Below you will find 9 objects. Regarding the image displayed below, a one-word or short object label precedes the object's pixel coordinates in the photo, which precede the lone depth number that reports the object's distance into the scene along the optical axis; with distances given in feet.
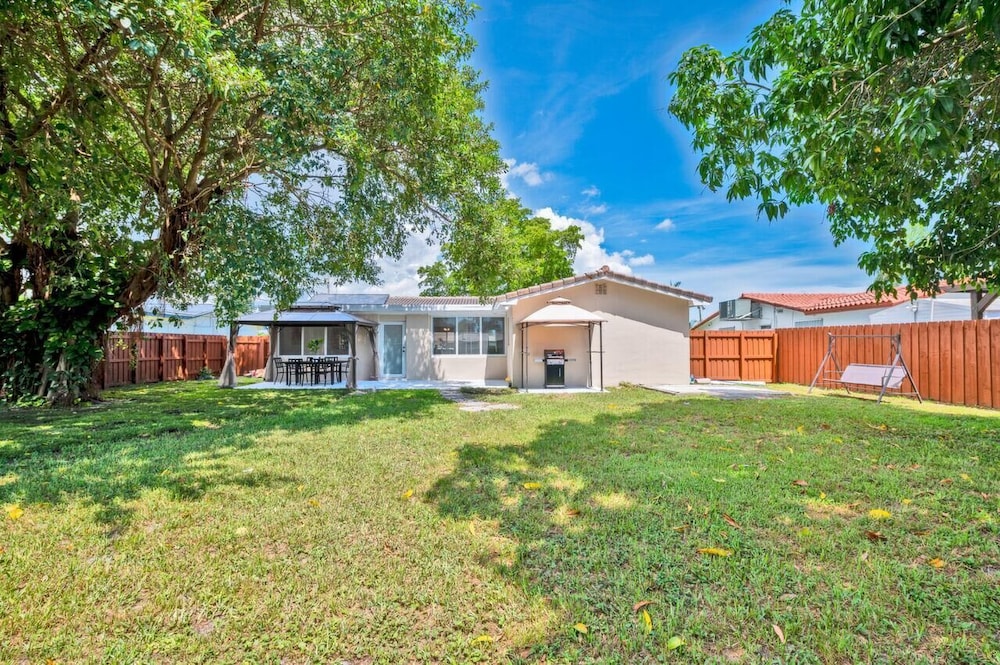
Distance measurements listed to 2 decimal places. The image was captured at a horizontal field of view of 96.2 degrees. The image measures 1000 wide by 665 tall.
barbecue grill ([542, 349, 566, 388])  42.55
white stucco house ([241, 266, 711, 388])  43.39
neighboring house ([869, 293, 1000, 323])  56.89
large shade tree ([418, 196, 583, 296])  77.51
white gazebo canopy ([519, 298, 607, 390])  38.99
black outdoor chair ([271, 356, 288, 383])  50.95
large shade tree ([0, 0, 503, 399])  18.94
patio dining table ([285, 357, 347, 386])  48.80
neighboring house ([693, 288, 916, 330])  57.67
